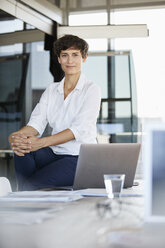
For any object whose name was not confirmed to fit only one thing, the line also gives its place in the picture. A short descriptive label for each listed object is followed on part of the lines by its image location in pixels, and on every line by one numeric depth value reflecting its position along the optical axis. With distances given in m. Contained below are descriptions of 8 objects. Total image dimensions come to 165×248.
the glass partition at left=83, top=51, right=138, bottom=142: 6.12
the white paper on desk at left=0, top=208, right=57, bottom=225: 1.23
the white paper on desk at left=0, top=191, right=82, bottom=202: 1.75
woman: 2.94
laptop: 2.36
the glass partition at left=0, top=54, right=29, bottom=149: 5.12
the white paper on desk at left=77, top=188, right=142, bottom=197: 2.06
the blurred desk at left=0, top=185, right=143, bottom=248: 0.94
